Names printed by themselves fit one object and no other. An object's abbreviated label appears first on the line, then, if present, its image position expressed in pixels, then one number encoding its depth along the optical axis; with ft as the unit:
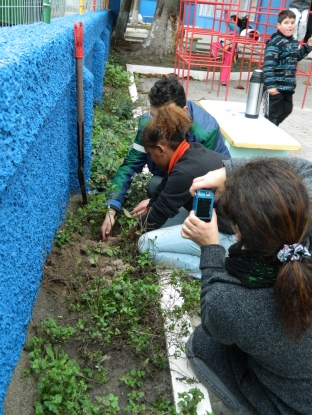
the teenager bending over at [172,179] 9.84
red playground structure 31.14
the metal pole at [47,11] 11.31
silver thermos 15.23
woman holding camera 5.18
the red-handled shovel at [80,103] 11.28
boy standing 19.17
